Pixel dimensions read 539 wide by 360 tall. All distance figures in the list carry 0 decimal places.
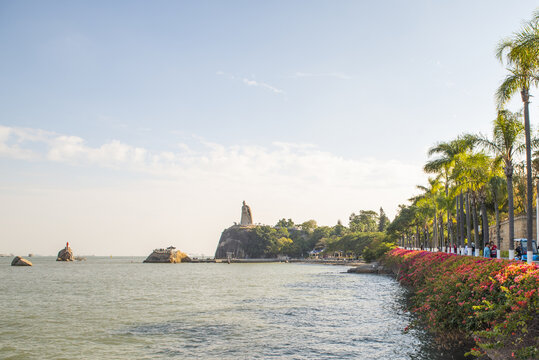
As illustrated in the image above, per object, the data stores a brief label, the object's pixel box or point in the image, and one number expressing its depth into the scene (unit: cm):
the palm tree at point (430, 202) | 5748
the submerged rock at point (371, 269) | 7005
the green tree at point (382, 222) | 16032
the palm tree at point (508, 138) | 2605
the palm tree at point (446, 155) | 4279
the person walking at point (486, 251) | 3212
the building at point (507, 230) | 4536
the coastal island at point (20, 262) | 13102
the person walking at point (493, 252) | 3426
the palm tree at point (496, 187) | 4138
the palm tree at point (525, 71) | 1853
